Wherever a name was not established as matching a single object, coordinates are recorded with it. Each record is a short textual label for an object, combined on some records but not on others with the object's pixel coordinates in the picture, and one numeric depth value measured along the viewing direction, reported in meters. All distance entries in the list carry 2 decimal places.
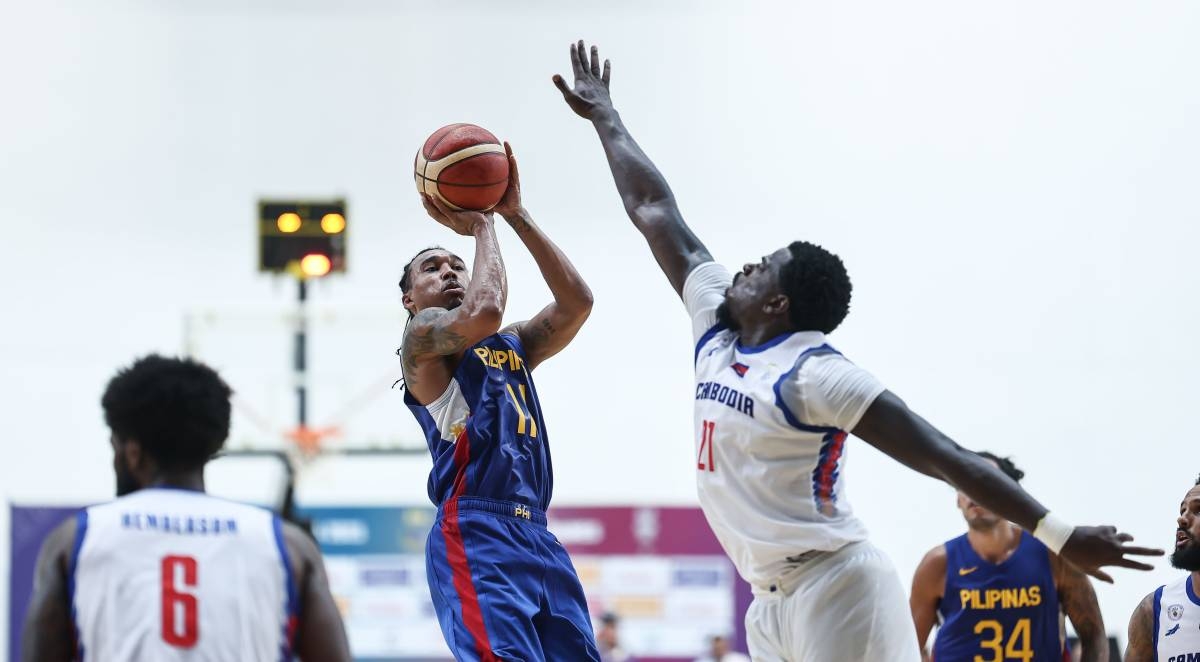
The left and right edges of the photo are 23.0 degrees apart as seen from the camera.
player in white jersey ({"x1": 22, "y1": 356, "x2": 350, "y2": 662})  6.63
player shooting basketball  9.36
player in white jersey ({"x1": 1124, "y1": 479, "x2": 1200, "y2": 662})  10.60
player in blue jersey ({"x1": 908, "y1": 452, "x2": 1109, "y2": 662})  12.86
